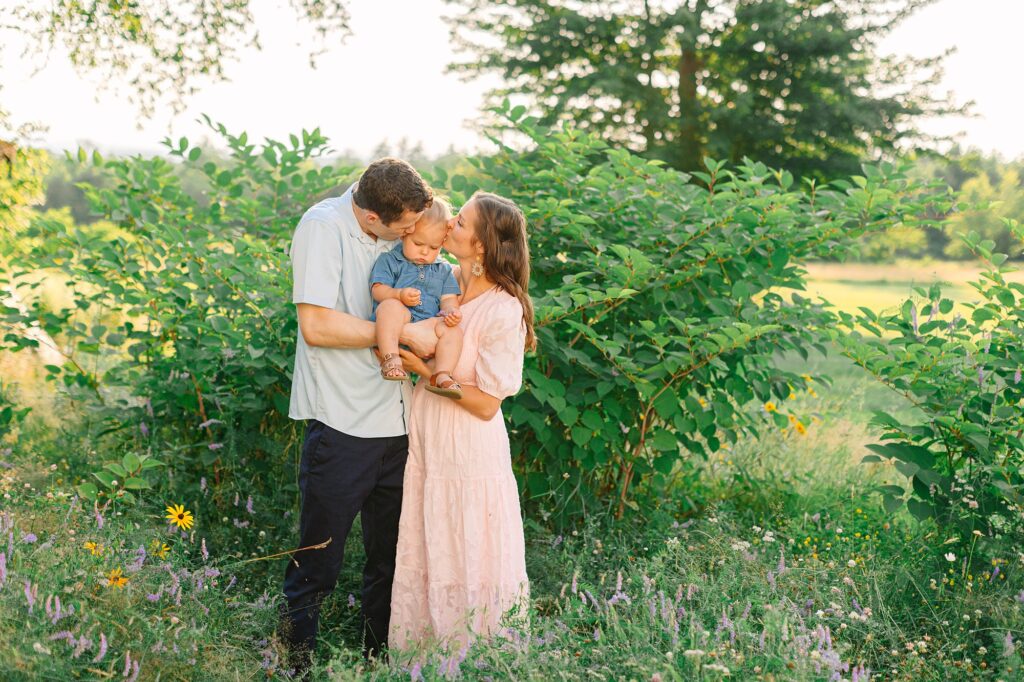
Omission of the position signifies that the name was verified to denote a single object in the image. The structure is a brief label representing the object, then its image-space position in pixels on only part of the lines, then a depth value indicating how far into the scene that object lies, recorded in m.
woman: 3.12
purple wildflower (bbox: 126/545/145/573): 2.94
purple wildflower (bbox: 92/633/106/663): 2.36
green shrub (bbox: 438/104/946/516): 3.99
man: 2.98
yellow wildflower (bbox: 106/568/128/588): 2.77
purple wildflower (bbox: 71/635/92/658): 2.40
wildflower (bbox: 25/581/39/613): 2.49
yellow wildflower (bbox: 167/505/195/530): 3.38
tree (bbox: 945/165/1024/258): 30.80
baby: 3.00
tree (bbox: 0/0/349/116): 5.83
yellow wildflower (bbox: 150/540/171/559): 3.29
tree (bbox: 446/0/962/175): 16.59
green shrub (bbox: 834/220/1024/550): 3.65
